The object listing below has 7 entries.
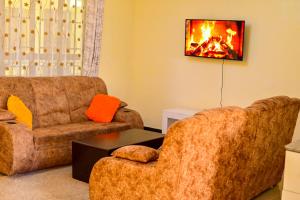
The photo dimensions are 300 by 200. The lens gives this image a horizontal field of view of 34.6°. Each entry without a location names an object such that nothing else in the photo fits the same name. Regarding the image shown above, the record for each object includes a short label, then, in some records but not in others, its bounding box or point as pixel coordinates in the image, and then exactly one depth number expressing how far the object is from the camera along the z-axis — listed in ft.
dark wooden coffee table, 15.17
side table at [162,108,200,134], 21.52
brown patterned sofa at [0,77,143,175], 15.61
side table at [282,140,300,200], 9.89
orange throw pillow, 19.77
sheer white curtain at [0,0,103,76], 19.26
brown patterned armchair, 10.78
